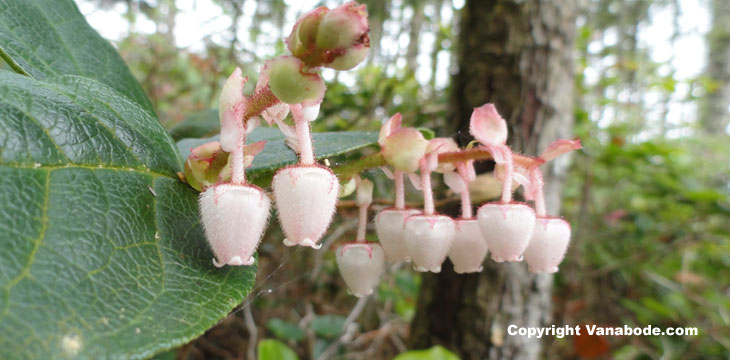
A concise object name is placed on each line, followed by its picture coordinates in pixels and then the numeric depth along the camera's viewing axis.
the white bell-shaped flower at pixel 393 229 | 0.08
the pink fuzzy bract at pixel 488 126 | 0.07
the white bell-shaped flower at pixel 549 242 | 0.08
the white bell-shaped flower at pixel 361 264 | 0.08
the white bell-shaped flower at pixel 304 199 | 0.06
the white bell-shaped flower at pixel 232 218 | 0.06
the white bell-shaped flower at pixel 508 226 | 0.07
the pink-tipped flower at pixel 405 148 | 0.07
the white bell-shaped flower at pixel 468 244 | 0.08
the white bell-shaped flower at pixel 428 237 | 0.07
